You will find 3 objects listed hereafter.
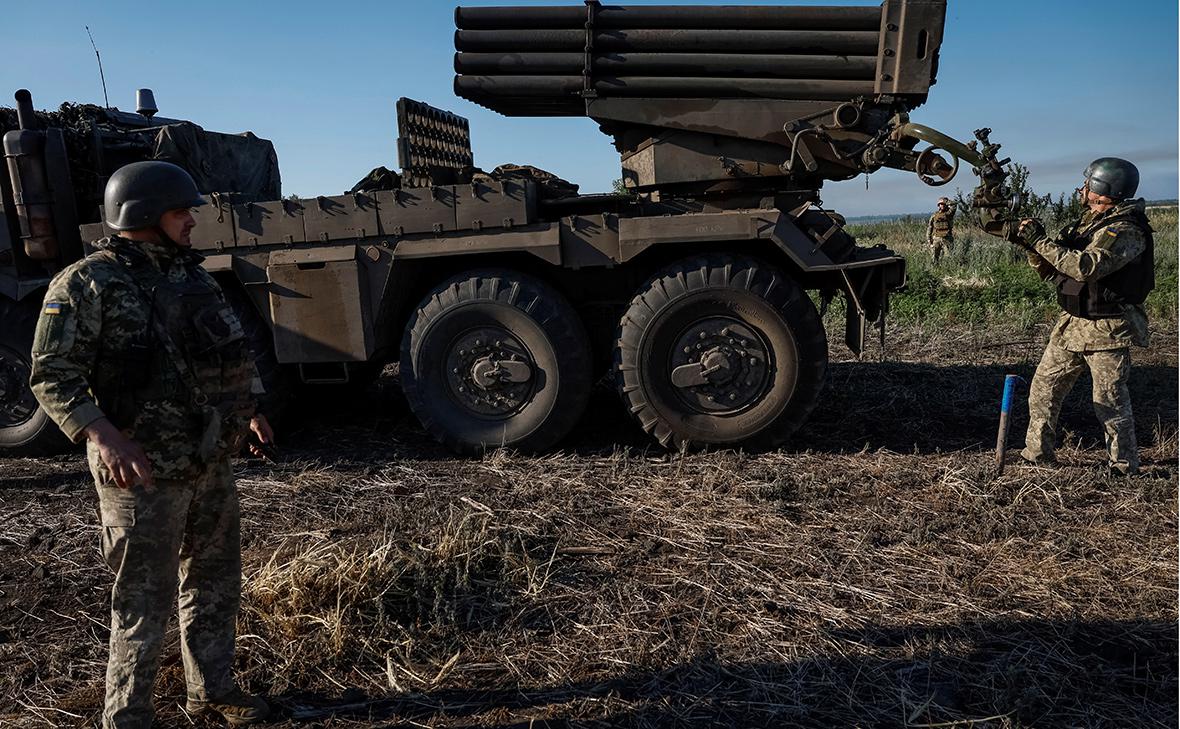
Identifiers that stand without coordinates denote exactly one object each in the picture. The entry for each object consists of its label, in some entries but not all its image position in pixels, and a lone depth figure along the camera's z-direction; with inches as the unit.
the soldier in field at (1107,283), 179.8
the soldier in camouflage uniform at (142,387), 93.8
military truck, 205.0
